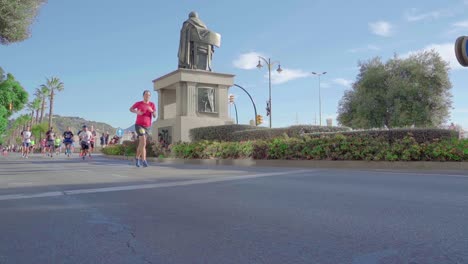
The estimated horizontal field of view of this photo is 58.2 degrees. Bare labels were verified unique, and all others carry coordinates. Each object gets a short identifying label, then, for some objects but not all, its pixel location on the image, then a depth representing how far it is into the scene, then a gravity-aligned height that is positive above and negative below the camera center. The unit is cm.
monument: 2300 +402
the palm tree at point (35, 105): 9575 +1291
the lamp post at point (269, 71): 3562 +763
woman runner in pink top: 1177 +119
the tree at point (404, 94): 3644 +579
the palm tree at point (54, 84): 8488 +1510
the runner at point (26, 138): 2639 +131
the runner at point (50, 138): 2533 +126
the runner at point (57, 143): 3146 +119
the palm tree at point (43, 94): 8588 +1370
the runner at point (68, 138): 2439 +123
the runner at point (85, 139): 2214 +105
